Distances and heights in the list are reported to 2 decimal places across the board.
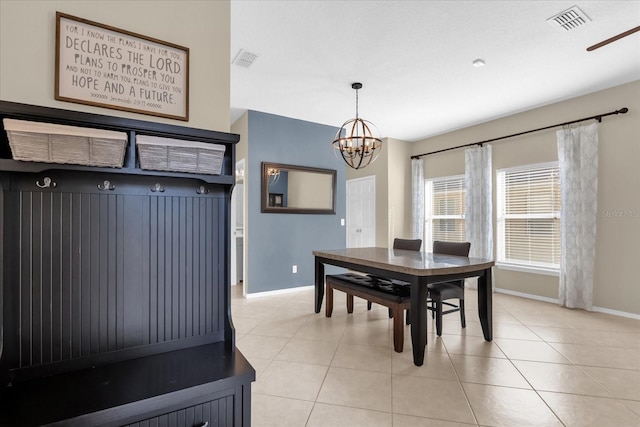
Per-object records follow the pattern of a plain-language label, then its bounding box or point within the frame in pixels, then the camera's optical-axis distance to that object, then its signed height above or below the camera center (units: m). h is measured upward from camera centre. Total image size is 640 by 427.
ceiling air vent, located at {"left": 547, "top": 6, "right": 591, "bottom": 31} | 2.34 +1.53
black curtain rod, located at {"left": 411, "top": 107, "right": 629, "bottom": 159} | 3.52 +1.17
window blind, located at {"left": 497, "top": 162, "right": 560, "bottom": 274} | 4.20 -0.04
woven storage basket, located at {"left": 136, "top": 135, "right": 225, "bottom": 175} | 1.02 +0.21
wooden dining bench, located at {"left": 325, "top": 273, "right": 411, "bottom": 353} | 2.58 -0.73
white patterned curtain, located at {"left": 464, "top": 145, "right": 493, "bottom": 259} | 4.74 +0.22
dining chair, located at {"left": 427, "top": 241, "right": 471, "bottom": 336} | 2.84 -0.72
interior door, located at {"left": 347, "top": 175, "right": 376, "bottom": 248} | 6.27 +0.05
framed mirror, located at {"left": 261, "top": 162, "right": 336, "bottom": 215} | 4.51 +0.39
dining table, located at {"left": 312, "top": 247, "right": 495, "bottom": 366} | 2.34 -0.47
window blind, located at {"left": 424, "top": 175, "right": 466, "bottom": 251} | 5.41 +0.10
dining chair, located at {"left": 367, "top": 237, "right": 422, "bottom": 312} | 3.74 -0.38
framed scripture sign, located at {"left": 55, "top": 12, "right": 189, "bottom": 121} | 1.03 +0.52
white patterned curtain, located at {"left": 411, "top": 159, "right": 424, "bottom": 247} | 5.82 +0.28
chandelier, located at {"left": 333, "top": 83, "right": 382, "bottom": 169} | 3.34 +0.81
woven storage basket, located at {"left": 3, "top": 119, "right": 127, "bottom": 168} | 0.85 +0.21
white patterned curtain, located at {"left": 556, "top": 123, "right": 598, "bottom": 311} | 3.71 +0.05
